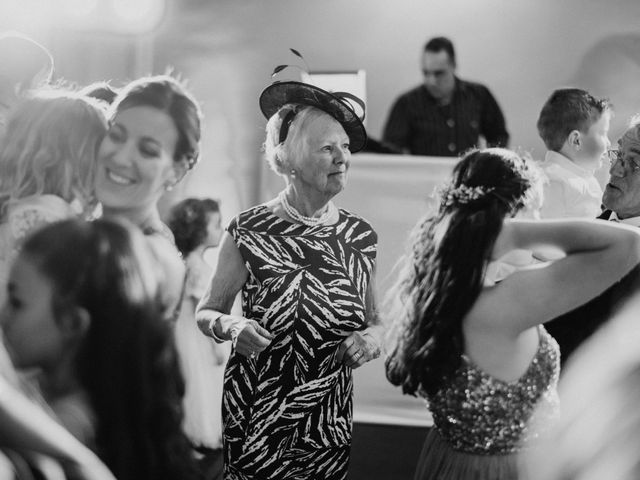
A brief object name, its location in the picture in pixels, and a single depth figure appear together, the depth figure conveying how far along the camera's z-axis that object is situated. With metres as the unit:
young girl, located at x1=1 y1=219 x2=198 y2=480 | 1.47
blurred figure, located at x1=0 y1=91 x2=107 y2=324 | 1.48
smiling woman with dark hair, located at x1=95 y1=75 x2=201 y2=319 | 1.53
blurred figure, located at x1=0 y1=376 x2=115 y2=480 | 1.42
